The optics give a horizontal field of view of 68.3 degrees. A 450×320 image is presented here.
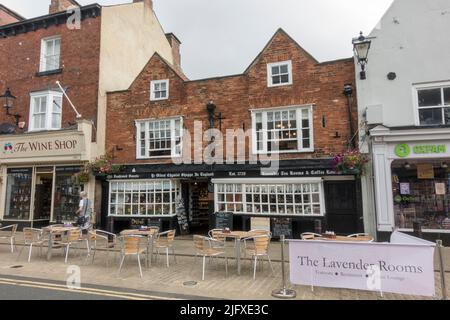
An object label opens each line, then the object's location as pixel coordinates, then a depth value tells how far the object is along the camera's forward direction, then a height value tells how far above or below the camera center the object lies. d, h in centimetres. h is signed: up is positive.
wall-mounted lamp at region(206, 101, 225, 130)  1362 +348
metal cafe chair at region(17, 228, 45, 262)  941 -105
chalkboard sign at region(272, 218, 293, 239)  1201 -103
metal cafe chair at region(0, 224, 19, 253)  1472 -143
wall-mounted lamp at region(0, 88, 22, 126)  1655 +500
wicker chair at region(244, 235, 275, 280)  757 -107
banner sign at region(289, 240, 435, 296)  534 -117
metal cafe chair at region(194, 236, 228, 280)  778 -115
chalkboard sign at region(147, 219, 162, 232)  1377 -96
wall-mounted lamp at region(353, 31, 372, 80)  1098 +500
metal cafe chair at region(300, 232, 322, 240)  782 -89
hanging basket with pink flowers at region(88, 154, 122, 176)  1430 +143
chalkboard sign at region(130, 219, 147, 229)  1411 -97
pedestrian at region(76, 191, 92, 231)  1160 -40
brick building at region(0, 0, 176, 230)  1516 +494
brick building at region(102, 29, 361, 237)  1196 +217
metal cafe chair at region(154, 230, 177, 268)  886 -111
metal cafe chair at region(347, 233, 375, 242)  751 -92
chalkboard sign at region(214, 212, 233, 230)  1273 -79
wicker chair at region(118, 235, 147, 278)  785 -106
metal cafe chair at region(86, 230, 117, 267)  877 -149
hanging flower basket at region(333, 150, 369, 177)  1095 +118
